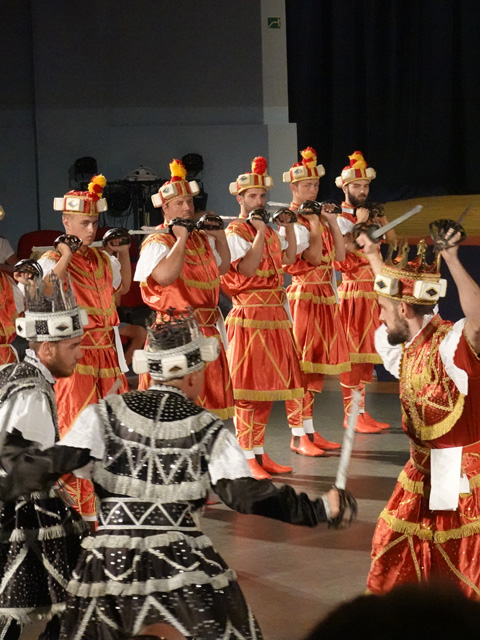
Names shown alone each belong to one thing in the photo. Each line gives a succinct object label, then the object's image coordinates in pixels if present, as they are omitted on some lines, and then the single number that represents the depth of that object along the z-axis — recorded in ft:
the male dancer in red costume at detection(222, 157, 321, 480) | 33.71
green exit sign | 59.99
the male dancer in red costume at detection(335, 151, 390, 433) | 39.91
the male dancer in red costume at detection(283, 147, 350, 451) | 37.20
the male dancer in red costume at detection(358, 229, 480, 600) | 18.21
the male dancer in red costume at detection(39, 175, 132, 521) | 27.56
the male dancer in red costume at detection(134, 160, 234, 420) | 29.73
